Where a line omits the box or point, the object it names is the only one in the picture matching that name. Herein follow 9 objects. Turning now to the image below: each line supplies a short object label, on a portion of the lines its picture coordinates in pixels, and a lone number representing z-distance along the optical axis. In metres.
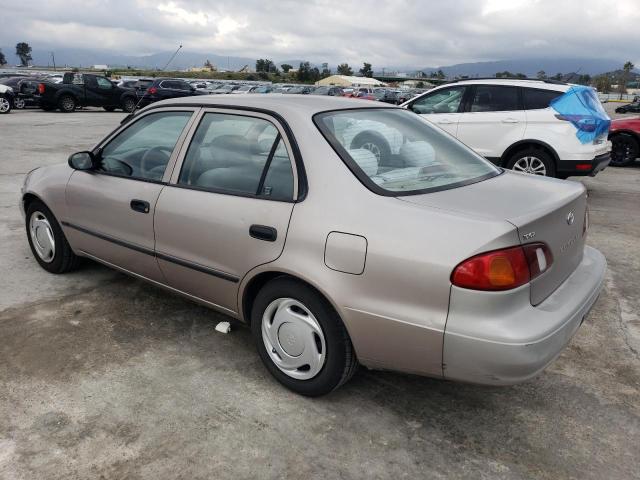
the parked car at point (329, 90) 32.42
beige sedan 2.22
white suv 7.34
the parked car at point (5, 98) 19.19
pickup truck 21.27
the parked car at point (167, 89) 23.75
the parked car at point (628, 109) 31.90
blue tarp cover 7.27
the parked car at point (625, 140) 10.83
